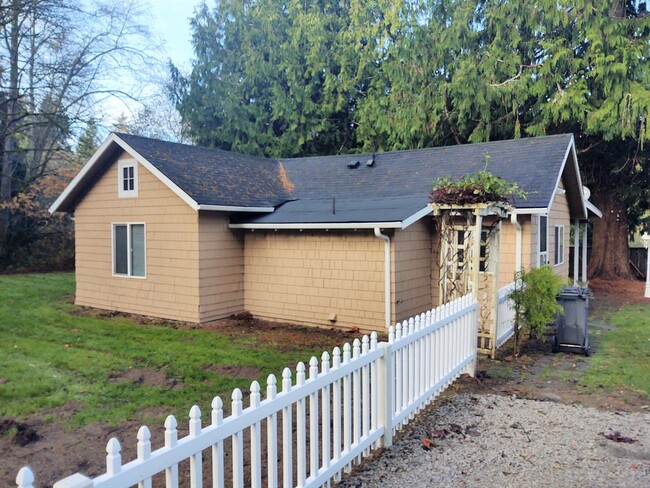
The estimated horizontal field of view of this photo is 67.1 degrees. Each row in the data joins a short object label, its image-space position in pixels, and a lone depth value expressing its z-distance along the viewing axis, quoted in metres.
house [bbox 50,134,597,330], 9.98
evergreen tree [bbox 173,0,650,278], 15.75
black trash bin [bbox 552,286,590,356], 7.50
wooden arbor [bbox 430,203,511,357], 6.97
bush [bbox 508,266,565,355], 7.32
